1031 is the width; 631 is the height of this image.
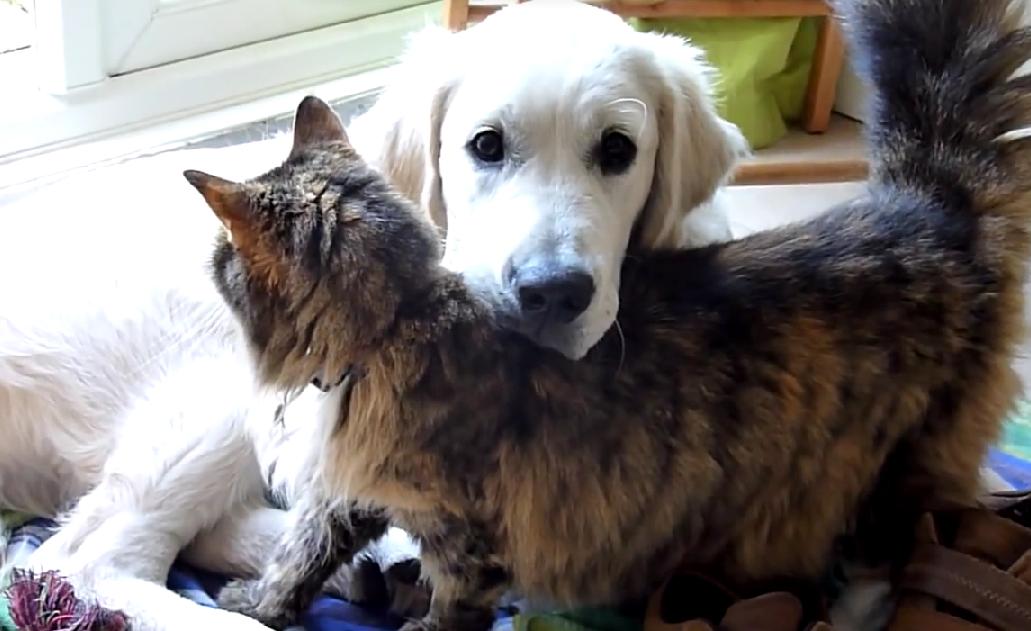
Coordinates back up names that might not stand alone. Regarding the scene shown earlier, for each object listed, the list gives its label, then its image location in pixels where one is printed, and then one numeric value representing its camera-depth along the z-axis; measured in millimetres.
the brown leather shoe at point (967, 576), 1456
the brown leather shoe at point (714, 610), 1463
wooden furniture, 2254
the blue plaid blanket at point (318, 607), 1561
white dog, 1523
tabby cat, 1354
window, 2322
